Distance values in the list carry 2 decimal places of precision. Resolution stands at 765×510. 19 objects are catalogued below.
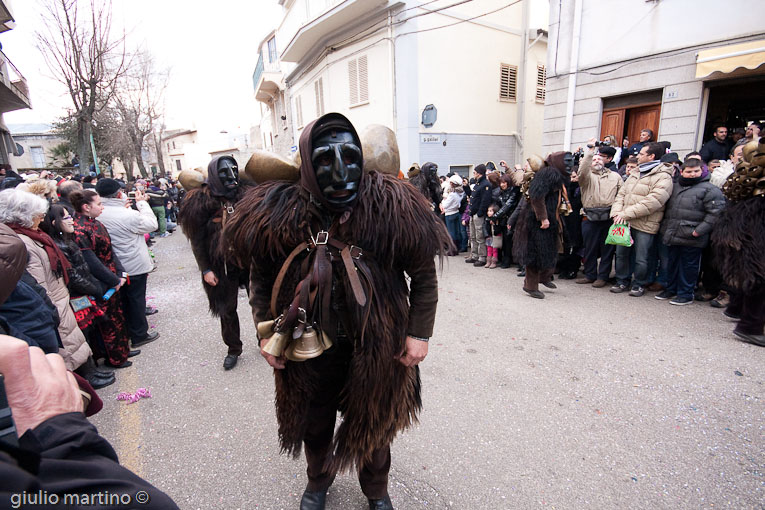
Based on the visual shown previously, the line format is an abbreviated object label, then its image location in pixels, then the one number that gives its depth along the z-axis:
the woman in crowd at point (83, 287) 3.17
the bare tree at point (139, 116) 24.00
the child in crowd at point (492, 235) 7.18
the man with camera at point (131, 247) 4.22
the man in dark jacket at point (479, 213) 7.38
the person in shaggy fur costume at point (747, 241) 3.57
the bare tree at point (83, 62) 11.78
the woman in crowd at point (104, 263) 3.55
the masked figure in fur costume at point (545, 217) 5.20
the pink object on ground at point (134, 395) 3.27
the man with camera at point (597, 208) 5.73
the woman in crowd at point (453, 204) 8.46
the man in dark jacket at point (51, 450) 0.68
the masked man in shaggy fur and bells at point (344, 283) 1.64
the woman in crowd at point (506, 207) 6.84
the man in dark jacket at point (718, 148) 6.35
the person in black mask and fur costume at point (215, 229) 3.46
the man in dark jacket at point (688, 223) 4.64
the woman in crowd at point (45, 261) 2.64
